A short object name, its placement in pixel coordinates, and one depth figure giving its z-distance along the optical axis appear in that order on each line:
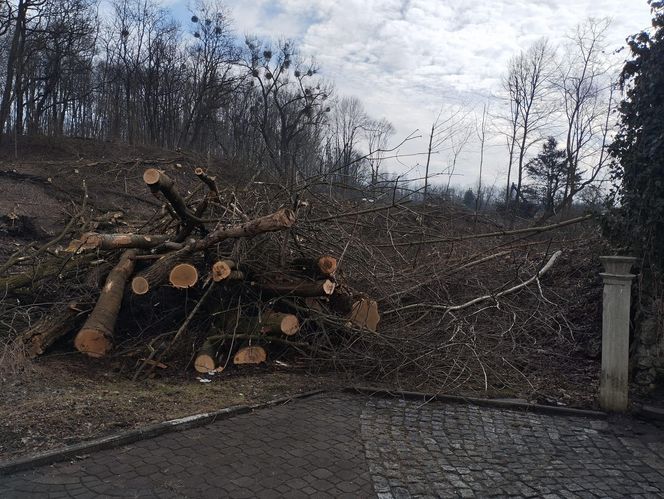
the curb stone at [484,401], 5.16
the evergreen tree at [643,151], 5.49
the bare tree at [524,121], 29.08
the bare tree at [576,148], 25.87
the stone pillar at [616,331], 5.05
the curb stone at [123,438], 3.53
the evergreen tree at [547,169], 29.58
